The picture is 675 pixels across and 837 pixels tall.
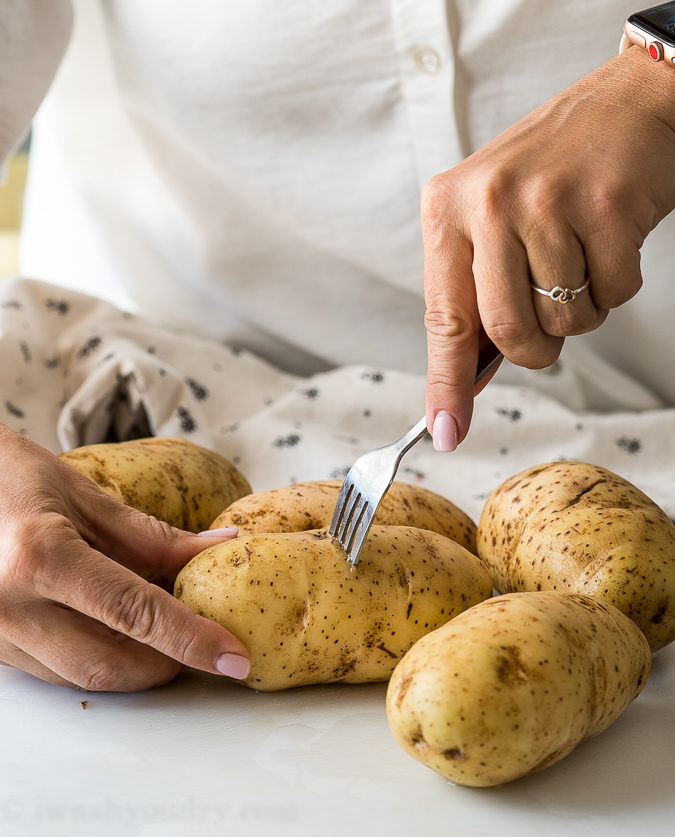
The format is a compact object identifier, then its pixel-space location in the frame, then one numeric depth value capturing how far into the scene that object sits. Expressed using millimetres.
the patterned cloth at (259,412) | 1187
